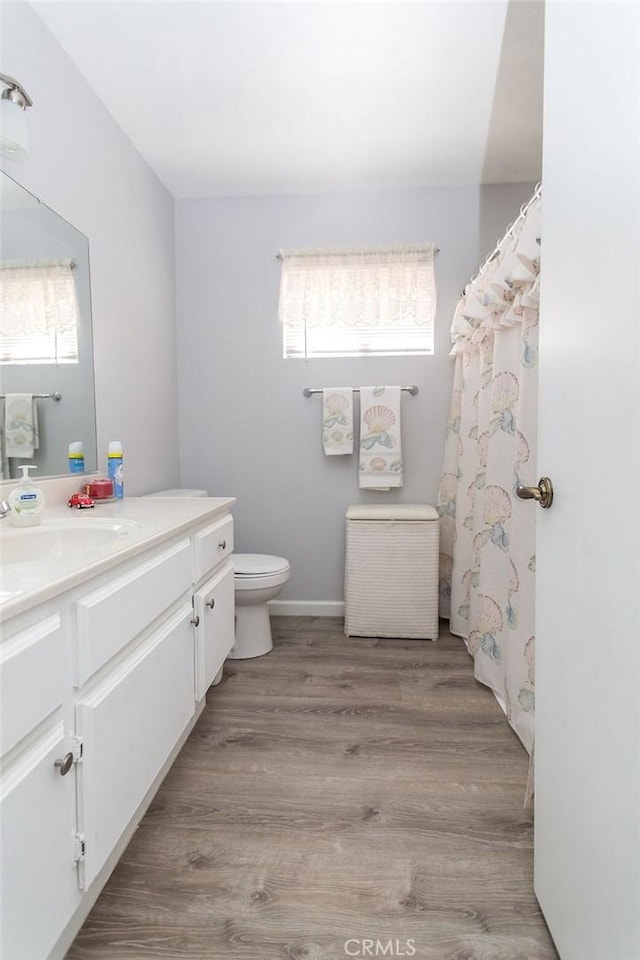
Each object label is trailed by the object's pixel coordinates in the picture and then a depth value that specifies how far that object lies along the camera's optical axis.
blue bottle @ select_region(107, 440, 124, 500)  1.93
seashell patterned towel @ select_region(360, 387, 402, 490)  2.69
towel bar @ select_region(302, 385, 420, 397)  2.76
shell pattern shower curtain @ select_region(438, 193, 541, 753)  1.59
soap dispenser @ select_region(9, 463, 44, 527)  1.33
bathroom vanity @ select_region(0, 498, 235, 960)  0.75
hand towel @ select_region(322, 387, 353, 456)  2.72
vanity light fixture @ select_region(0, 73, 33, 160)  1.31
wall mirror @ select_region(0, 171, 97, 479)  1.49
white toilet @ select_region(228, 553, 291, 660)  2.24
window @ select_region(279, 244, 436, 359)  2.72
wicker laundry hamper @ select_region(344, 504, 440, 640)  2.54
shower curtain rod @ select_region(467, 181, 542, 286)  1.42
